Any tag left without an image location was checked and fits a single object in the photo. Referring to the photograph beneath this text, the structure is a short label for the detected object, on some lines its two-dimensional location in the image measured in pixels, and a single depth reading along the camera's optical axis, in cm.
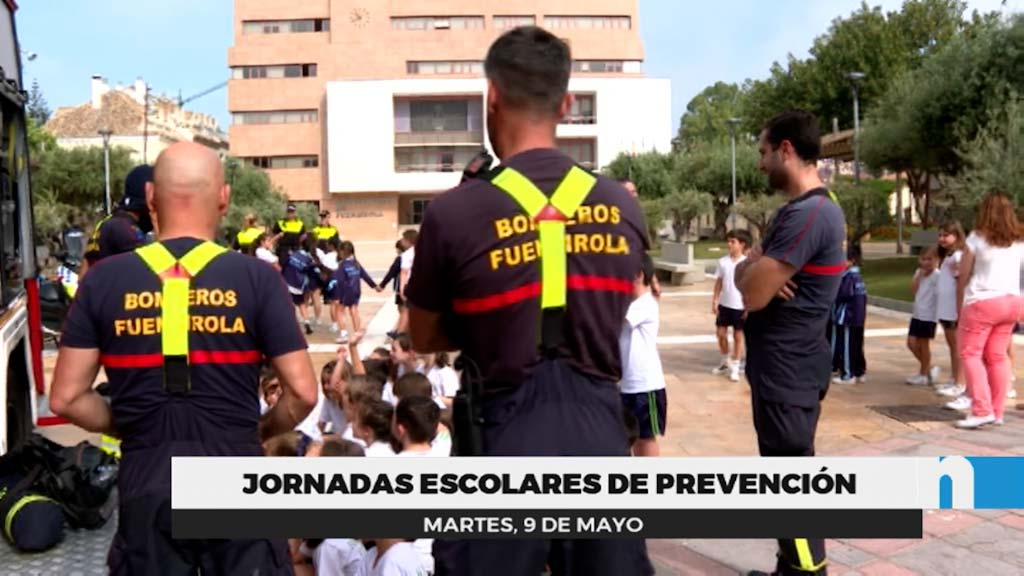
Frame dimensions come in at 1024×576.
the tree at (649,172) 5294
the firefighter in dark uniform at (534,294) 202
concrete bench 2231
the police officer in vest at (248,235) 1291
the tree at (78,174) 4759
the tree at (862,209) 2361
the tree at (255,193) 5206
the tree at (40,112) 5466
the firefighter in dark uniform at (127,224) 498
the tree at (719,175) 4844
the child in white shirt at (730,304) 935
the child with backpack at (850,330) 877
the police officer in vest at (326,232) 1460
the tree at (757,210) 3662
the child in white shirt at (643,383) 512
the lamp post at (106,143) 3828
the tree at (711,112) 9325
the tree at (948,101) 2042
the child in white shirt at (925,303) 846
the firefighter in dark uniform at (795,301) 348
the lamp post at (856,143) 2671
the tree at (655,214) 3969
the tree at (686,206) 4306
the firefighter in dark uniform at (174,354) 236
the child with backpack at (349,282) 1273
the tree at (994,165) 1622
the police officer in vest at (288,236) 1367
